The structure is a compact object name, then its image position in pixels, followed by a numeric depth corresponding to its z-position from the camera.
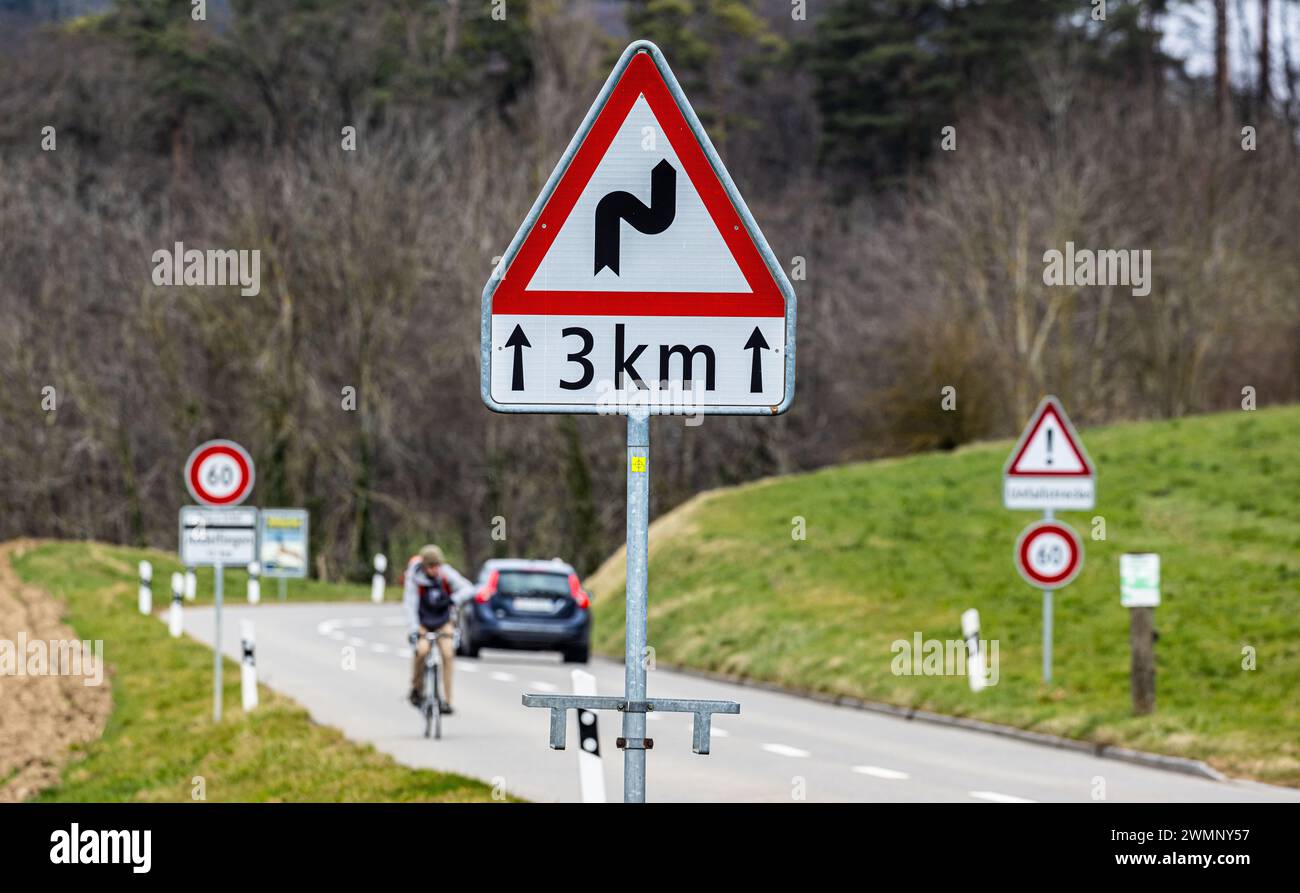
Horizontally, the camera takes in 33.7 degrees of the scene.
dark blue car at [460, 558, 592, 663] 30.69
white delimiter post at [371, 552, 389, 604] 54.48
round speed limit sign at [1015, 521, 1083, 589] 20.36
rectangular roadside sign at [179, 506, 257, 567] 20.05
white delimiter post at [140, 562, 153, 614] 40.62
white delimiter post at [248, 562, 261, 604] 50.59
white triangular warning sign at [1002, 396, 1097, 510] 20.44
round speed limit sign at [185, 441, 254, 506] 20.67
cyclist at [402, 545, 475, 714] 18.84
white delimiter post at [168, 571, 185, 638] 34.34
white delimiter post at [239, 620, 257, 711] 19.67
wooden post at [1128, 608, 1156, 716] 19.33
